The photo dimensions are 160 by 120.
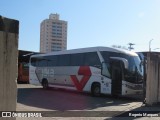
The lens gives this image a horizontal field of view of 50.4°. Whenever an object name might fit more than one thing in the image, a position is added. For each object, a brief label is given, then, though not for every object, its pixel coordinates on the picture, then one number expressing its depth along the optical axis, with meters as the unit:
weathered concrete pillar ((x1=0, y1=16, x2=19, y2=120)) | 3.32
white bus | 10.64
